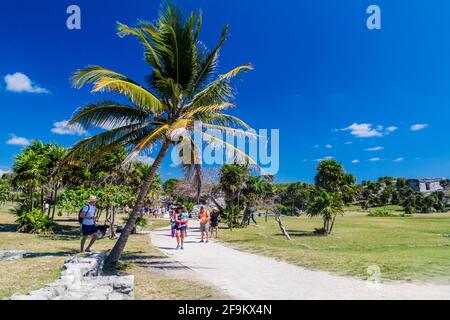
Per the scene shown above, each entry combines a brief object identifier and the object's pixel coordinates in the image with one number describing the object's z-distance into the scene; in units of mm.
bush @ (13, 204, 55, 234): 23156
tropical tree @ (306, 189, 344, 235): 25641
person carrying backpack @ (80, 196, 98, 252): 11719
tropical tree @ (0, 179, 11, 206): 45688
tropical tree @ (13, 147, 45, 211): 23984
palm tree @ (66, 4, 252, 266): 10789
